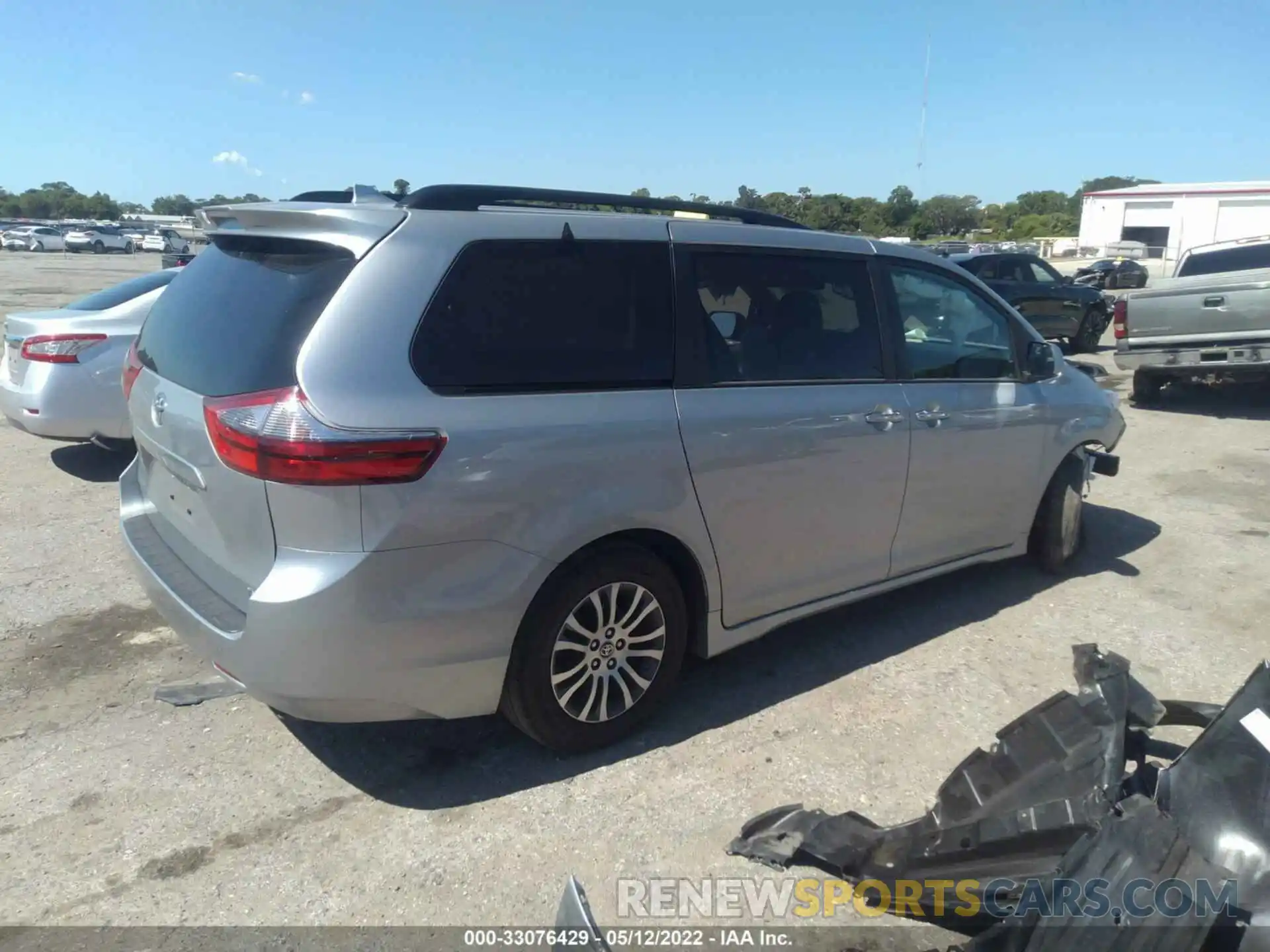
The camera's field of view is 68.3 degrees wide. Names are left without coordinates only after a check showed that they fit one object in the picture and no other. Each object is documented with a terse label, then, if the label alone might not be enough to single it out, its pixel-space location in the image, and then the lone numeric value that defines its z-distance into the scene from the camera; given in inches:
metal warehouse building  2218.3
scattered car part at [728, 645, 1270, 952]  90.0
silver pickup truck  374.6
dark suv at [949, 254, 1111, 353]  590.2
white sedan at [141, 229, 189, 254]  1882.4
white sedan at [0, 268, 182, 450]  263.9
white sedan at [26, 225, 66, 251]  2084.2
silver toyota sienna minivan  110.0
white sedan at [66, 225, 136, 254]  2103.8
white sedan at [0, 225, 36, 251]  2114.9
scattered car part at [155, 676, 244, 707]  135.3
